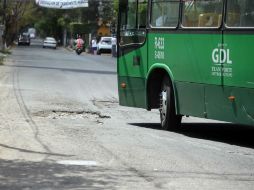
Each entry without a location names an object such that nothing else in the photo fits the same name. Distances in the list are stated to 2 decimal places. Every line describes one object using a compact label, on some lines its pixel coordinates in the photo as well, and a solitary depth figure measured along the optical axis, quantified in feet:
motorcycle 202.59
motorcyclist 199.60
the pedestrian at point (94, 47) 219.20
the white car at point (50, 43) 283.42
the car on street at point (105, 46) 210.59
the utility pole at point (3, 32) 177.29
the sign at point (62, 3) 152.76
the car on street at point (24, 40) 319.88
